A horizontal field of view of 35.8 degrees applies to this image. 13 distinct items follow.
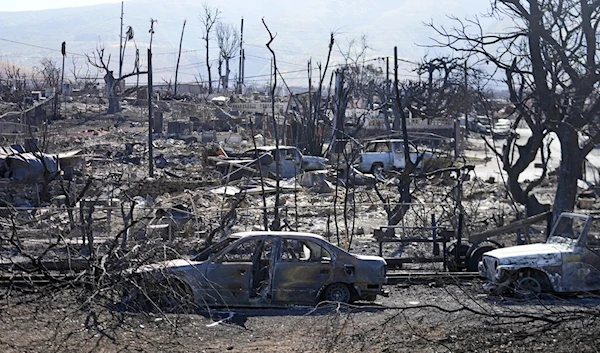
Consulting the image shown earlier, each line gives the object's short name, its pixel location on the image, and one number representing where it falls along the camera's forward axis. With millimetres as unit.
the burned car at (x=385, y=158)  36781
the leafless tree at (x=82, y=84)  78219
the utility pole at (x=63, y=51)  68469
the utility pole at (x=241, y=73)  91262
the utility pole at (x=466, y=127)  60872
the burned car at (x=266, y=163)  32812
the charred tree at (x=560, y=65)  20469
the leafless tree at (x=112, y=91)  63938
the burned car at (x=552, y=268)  15062
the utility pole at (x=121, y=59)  91425
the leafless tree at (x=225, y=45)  99262
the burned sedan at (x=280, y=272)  14031
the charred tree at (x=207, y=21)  104844
